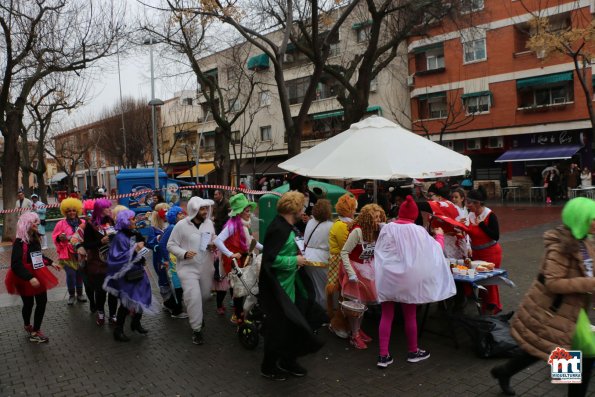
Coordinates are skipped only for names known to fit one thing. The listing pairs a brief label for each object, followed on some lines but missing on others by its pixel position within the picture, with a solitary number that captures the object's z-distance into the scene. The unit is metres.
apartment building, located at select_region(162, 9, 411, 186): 31.25
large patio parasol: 5.84
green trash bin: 9.92
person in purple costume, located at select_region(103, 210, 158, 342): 5.84
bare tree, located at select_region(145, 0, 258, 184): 12.46
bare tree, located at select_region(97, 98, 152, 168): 41.22
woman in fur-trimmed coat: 3.17
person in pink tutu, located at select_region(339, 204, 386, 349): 5.07
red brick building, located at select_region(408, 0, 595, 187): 24.23
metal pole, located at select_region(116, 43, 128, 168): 39.25
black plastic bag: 4.78
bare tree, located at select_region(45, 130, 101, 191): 44.89
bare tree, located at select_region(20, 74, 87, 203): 21.02
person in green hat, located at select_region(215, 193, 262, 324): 5.93
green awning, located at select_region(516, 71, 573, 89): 23.97
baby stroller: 5.35
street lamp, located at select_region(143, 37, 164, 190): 15.79
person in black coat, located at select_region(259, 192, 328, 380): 4.23
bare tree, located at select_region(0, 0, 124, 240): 13.51
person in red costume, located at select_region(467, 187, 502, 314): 5.89
